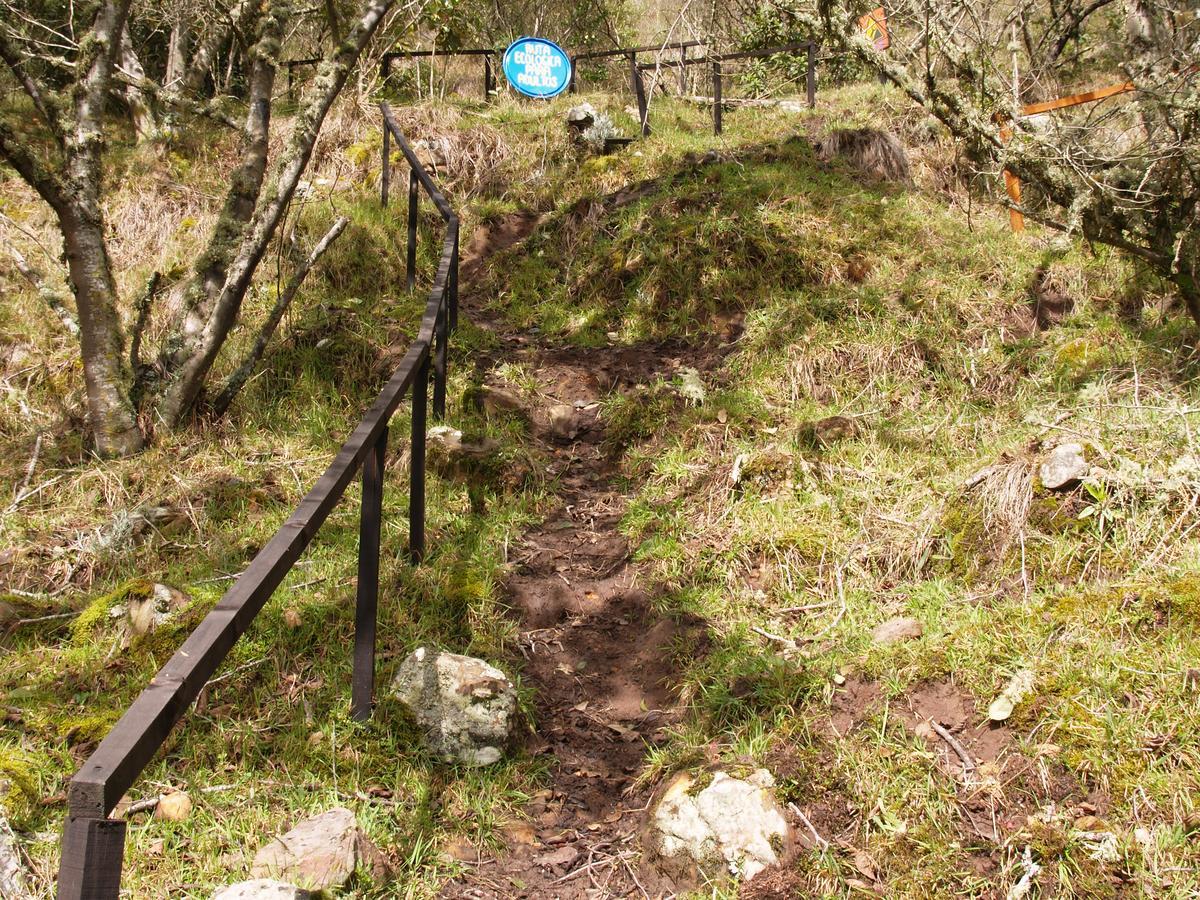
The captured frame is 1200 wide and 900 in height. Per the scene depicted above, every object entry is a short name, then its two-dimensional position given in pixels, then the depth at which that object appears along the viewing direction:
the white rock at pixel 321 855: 2.17
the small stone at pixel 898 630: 3.11
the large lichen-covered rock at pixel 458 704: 2.78
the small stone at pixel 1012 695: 2.62
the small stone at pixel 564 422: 5.39
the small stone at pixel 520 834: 2.58
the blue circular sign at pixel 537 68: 9.70
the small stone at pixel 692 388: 5.29
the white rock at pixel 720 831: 2.35
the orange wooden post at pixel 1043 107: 6.56
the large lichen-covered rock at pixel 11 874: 1.98
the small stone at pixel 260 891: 1.96
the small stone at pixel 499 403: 5.37
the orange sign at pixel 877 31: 4.55
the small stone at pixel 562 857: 2.53
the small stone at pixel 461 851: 2.47
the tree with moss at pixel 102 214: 4.35
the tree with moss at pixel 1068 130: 4.27
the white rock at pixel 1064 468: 3.37
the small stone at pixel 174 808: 2.39
